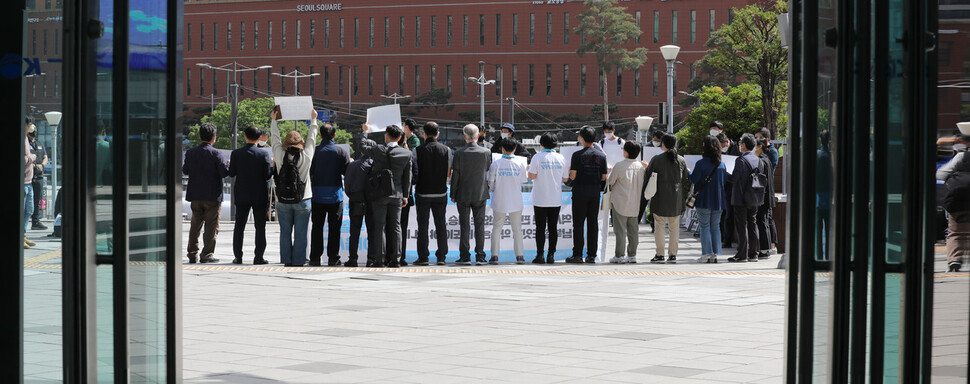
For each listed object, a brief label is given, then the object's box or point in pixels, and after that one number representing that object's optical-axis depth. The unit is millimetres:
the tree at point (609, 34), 84188
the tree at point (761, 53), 38844
